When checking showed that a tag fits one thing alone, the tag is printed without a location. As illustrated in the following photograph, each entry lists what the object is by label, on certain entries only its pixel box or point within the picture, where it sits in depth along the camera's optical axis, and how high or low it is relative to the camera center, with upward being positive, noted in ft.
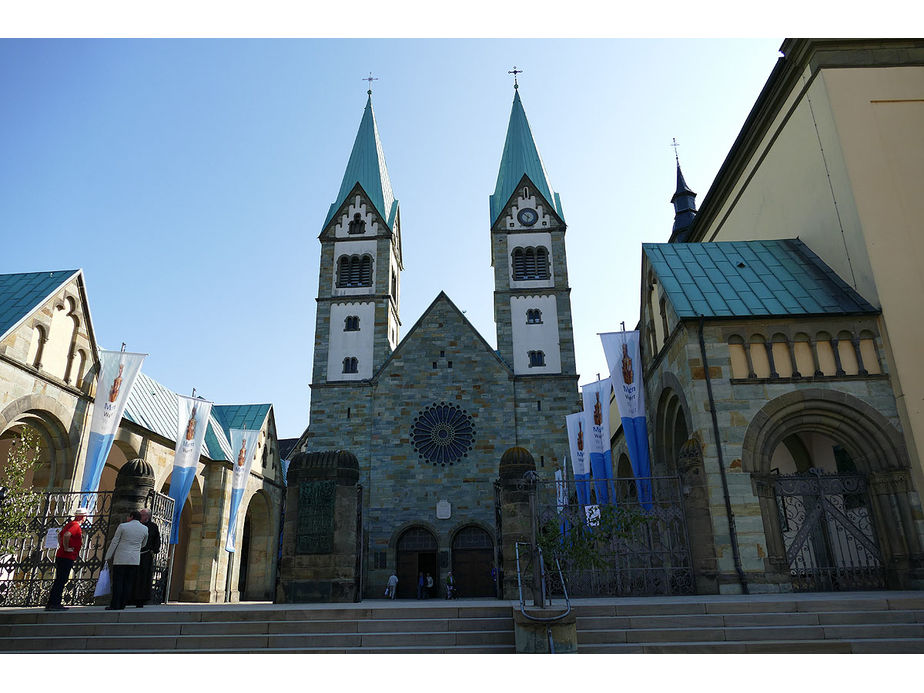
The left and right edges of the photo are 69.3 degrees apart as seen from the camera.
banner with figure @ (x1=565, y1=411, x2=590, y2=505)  84.33 +16.57
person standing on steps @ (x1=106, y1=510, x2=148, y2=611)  34.63 +1.84
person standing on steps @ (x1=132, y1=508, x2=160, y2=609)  37.39 +1.48
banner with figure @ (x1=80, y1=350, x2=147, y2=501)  61.25 +17.09
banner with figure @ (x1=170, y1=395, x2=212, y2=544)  76.13 +15.65
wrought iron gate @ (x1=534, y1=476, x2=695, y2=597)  43.06 +2.04
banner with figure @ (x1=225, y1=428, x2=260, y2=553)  90.17 +16.54
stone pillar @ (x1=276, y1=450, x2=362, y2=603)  43.80 +3.59
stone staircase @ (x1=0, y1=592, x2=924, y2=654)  27.96 -1.83
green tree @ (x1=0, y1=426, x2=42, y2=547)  39.27 +5.49
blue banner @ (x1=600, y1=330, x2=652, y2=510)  58.49 +16.51
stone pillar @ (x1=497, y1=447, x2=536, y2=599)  41.45 +3.98
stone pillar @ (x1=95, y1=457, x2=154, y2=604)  41.14 +5.98
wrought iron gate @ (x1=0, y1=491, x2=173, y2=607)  44.01 +1.78
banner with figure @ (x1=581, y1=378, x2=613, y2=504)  73.67 +16.64
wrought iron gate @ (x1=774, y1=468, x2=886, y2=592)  45.03 +3.27
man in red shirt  34.83 +1.97
